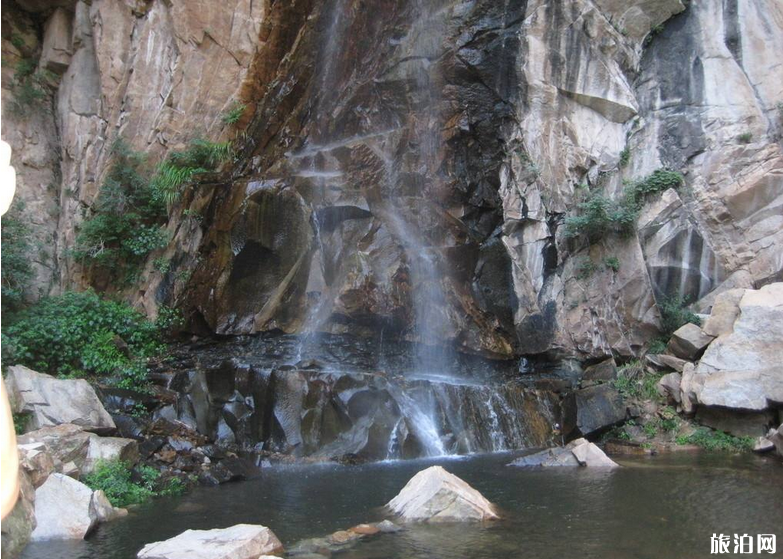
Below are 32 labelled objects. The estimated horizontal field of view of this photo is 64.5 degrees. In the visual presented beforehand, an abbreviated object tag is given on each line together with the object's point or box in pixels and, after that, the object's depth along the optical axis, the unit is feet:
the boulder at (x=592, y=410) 41.65
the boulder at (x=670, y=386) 43.32
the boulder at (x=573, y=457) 33.71
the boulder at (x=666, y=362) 44.78
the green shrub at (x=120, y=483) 27.73
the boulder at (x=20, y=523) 17.71
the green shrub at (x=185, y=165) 50.19
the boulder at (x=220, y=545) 19.49
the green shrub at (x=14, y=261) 43.73
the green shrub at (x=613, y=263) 49.85
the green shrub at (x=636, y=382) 44.55
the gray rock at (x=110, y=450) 29.17
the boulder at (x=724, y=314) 42.42
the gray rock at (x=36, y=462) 20.93
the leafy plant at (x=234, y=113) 52.31
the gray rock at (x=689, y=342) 43.65
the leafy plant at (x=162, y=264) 48.78
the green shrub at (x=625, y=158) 54.03
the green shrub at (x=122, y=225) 50.06
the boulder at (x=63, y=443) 27.55
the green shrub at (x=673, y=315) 47.75
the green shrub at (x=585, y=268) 50.49
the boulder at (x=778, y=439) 34.55
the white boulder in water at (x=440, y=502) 23.95
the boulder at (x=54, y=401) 31.48
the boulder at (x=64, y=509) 22.90
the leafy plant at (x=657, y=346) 47.65
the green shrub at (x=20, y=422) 30.81
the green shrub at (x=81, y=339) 39.93
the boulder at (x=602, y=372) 45.83
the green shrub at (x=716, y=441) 38.01
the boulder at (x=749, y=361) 37.96
